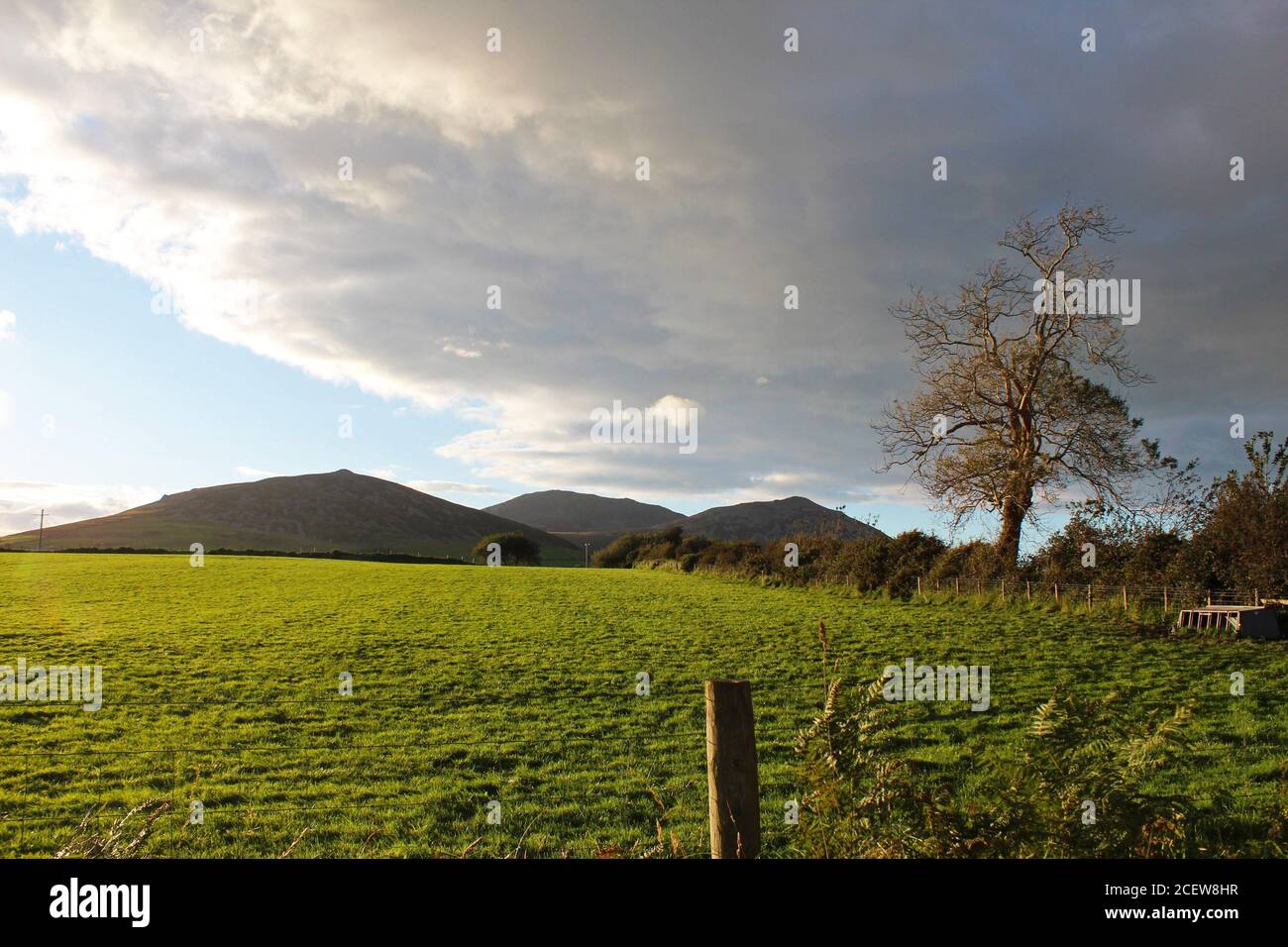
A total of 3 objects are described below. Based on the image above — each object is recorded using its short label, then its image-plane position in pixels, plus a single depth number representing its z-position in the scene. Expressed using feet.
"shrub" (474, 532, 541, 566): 354.13
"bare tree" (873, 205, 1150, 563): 106.52
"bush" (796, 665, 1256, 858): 14.26
